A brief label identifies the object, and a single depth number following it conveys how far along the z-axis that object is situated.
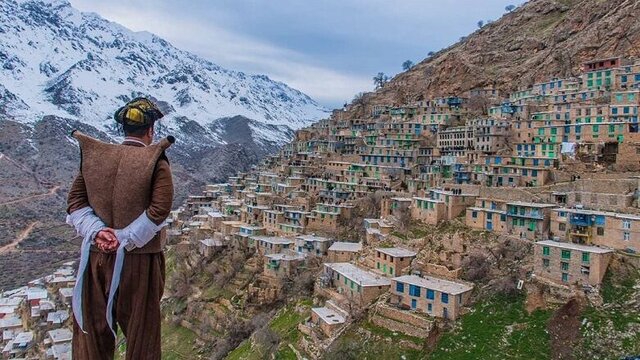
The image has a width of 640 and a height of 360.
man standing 3.71
